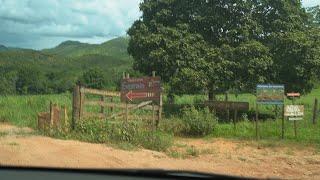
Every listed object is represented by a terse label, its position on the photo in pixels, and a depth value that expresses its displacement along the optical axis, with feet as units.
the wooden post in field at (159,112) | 63.04
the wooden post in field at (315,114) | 72.88
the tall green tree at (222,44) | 79.92
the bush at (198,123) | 61.16
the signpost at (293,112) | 59.57
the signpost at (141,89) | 62.13
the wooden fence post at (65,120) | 53.42
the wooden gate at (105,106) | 54.34
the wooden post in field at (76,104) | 53.72
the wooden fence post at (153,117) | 58.15
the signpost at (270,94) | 59.67
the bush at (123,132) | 49.01
